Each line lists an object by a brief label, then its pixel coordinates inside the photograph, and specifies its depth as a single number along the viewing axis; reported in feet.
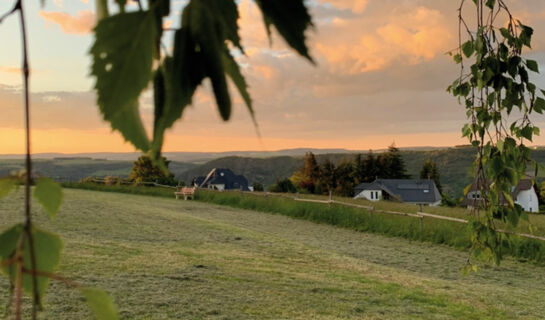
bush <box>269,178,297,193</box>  160.27
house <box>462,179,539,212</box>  189.88
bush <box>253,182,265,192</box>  191.46
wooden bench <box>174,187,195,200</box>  61.00
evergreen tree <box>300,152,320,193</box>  182.50
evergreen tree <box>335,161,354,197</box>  183.32
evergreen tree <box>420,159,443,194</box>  218.18
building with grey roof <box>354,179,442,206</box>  190.49
